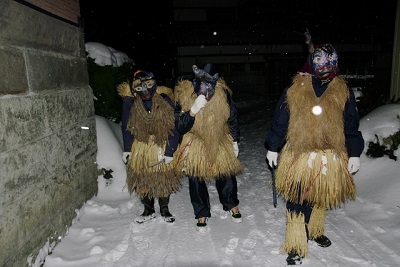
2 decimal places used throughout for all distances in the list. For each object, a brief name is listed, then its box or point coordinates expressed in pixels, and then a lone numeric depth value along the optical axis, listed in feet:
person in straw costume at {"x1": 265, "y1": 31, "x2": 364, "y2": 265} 8.75
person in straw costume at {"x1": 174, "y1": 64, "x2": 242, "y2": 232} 10.55
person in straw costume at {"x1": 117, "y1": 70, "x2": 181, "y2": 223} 11.46
